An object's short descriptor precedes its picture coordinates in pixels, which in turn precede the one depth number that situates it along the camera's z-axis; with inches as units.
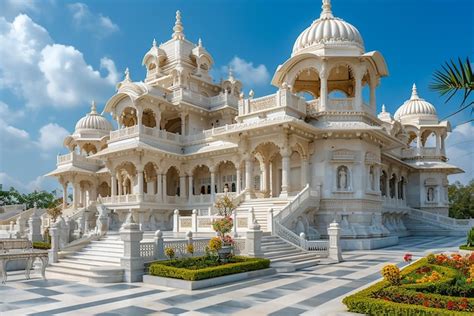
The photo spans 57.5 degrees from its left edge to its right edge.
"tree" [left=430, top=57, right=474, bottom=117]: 333.4
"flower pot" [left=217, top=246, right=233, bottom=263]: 558.9
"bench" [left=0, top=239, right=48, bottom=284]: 522.9
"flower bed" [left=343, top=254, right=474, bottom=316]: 291.0
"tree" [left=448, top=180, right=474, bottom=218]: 2050.9
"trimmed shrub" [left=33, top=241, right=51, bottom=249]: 777.9
